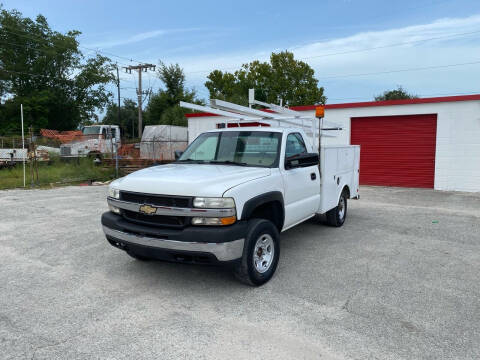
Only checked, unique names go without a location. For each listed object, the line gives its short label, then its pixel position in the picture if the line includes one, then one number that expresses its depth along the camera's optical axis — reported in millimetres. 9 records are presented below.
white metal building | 13078
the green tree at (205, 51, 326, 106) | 47625
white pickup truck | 3744
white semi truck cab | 20125
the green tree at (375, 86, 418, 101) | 56844
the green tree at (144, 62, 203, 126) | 41688
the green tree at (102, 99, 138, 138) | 52688
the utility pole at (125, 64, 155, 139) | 36475
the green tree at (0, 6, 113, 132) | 36625
